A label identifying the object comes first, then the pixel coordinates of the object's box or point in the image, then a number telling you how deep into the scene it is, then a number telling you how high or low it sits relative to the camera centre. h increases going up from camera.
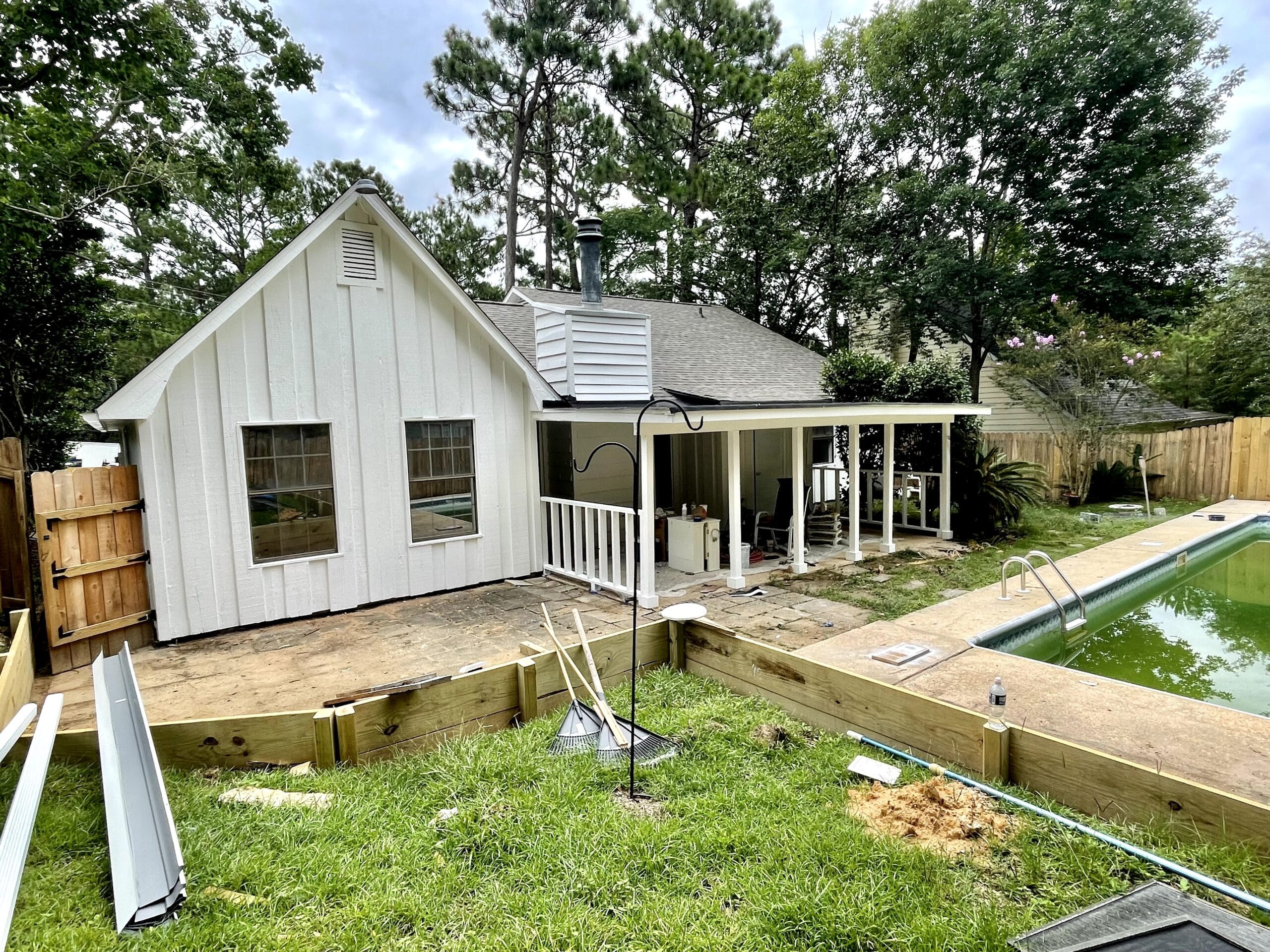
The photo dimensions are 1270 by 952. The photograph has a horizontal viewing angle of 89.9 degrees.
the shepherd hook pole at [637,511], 3.26 -0.54
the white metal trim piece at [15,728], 2.70 -1.28
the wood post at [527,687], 4.14 -1.68
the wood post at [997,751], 3.13 -1.66
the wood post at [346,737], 3.55 -1.68
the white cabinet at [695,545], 8.47 -1.62
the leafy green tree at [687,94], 21.75 +11.53
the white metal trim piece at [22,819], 2.14 -1.46
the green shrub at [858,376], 10.34 +0.70
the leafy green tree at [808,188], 18.39 +6.92
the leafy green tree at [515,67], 20.47 +12.05
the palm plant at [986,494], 10.62 -1.34
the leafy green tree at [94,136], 8.97 +5.31
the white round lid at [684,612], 4.82 -1.44
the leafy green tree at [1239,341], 16.31 +1.80
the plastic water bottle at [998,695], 3.82 -1.69
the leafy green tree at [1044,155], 15.60 +6.83
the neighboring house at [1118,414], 15.09 -0.07
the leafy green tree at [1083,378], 13.47 +0.74
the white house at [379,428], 5.96 +0.04
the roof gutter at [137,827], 2.31 -1.61
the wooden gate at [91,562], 5.17 -1.01
